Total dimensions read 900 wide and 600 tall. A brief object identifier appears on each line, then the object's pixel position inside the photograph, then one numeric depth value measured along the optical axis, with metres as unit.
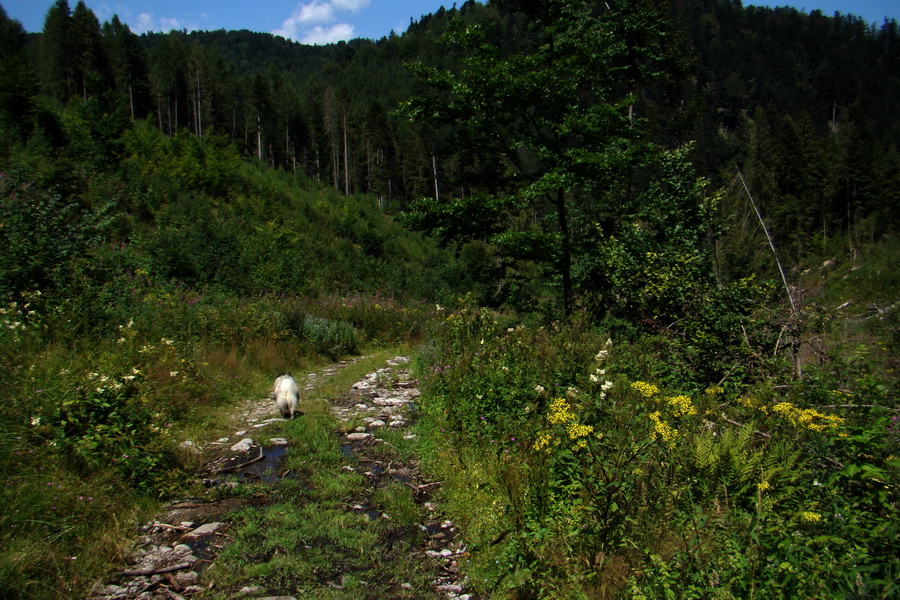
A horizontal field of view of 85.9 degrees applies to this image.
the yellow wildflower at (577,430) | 2.77
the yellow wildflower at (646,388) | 3.26
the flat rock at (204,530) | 3.59
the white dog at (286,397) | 6.38
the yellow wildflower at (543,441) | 3.48
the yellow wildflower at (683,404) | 3.22
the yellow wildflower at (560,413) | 3.09
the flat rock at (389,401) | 7.52
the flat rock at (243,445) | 5.34
